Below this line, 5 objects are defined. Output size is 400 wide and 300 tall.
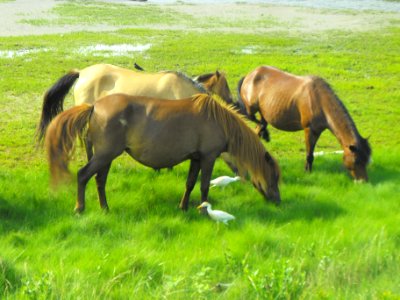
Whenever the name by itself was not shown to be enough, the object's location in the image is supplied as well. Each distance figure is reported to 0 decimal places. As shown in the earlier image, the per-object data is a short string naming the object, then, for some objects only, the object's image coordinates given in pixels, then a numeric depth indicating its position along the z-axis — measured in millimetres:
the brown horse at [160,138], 12195
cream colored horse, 16547
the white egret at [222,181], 14414
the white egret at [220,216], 12273
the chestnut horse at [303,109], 16062
